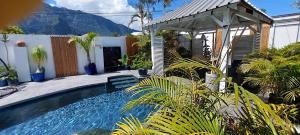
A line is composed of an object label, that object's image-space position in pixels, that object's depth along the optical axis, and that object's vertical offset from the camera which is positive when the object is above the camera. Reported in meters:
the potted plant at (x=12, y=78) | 8.57 -1.41
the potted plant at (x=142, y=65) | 9.71 -1.02
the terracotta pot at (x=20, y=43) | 8.95 +0.67
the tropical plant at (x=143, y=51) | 11.47 +0.00
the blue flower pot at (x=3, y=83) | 8.42 -1.68
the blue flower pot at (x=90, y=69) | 10.94 -1.26
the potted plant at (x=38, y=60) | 9.27 -0.45
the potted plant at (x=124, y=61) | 12.16 -0.79
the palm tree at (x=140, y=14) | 17.73 +4.58
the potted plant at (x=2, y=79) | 8.41 -1.45
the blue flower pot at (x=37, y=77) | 9.30 -1.51
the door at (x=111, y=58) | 12.28 -0.53
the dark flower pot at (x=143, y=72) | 9.67 -1.39
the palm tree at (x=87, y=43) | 10.76 +0.70
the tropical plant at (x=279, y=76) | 3.60 -0.72
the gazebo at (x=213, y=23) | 4.92 +1.36
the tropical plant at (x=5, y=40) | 8.59 +0.85
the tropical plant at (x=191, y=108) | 1.46 -0.73
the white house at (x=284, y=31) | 7.72 +0.97
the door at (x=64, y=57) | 10.36 -0.28
